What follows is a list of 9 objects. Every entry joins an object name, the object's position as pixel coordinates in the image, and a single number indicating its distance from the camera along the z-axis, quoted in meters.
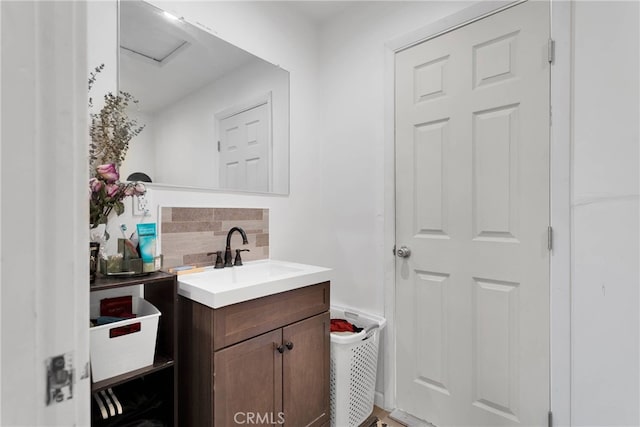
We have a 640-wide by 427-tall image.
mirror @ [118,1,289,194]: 1.42
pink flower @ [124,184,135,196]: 1.17
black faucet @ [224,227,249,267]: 1.68
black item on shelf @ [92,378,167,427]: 1.06
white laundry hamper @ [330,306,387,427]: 1.65
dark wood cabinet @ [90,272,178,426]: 1.08
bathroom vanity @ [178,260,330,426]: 1.18
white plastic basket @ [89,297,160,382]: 1.01
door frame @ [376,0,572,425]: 1.36
